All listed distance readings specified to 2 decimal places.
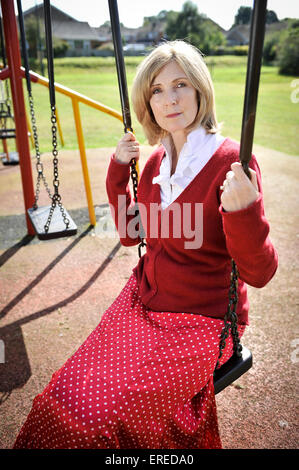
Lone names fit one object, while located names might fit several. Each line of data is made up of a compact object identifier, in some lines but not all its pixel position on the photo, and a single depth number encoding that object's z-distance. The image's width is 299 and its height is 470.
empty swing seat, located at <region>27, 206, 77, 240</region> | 2.65
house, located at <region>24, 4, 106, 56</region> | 33.50
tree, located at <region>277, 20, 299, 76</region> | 25.20
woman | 1.31
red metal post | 3.50
